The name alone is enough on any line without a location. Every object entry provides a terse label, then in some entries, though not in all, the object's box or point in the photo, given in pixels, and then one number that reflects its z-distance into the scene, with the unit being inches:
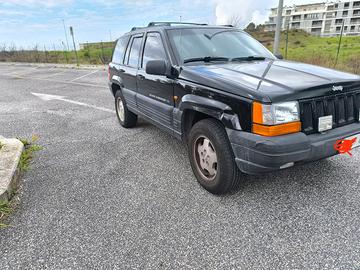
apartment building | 2733.8
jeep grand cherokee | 88.4
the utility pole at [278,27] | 343.7
